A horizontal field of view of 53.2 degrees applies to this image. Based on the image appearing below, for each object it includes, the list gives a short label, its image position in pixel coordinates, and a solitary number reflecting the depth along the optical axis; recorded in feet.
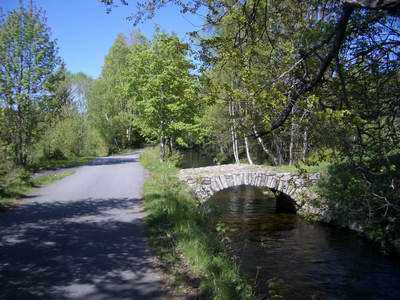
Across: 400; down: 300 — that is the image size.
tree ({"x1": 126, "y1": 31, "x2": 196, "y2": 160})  78.18
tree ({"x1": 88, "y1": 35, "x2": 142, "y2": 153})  161.89
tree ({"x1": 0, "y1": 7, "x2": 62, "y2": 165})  72.79
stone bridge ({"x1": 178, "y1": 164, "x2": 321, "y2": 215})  56.39
